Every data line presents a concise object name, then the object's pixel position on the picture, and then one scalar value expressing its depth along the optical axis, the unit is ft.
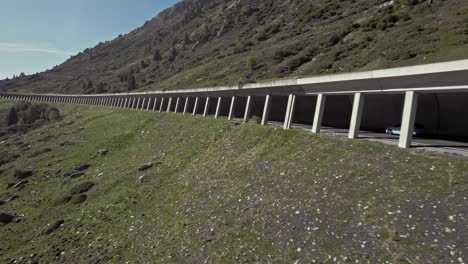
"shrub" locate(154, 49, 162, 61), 443.73
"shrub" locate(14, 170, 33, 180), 85.95
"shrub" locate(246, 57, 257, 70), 185.57
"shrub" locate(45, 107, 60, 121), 217.56
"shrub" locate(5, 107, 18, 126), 244.18
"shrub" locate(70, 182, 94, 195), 65.31
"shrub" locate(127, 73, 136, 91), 336.39
